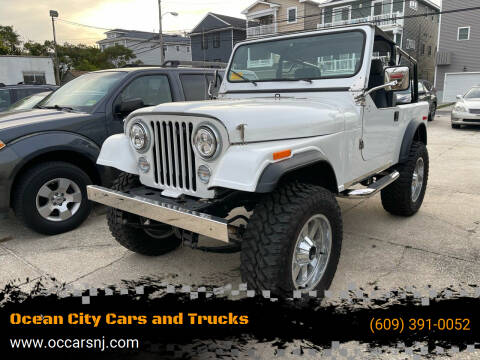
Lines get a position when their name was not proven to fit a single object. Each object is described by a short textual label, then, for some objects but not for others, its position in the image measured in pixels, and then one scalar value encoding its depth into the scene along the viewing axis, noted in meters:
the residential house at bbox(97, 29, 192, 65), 53.53
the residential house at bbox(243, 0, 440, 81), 28.11
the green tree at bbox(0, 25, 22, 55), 38.60
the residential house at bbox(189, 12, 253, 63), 37.00
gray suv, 3.90
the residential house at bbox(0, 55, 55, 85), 22.41
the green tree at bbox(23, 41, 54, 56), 40.00
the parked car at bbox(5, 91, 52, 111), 6.20
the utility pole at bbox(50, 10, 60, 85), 32.57
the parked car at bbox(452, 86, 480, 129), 12.35
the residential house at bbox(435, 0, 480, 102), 25.00
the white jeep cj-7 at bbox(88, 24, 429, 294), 2.28
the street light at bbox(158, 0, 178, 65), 25.32
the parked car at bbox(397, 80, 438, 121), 13.82
